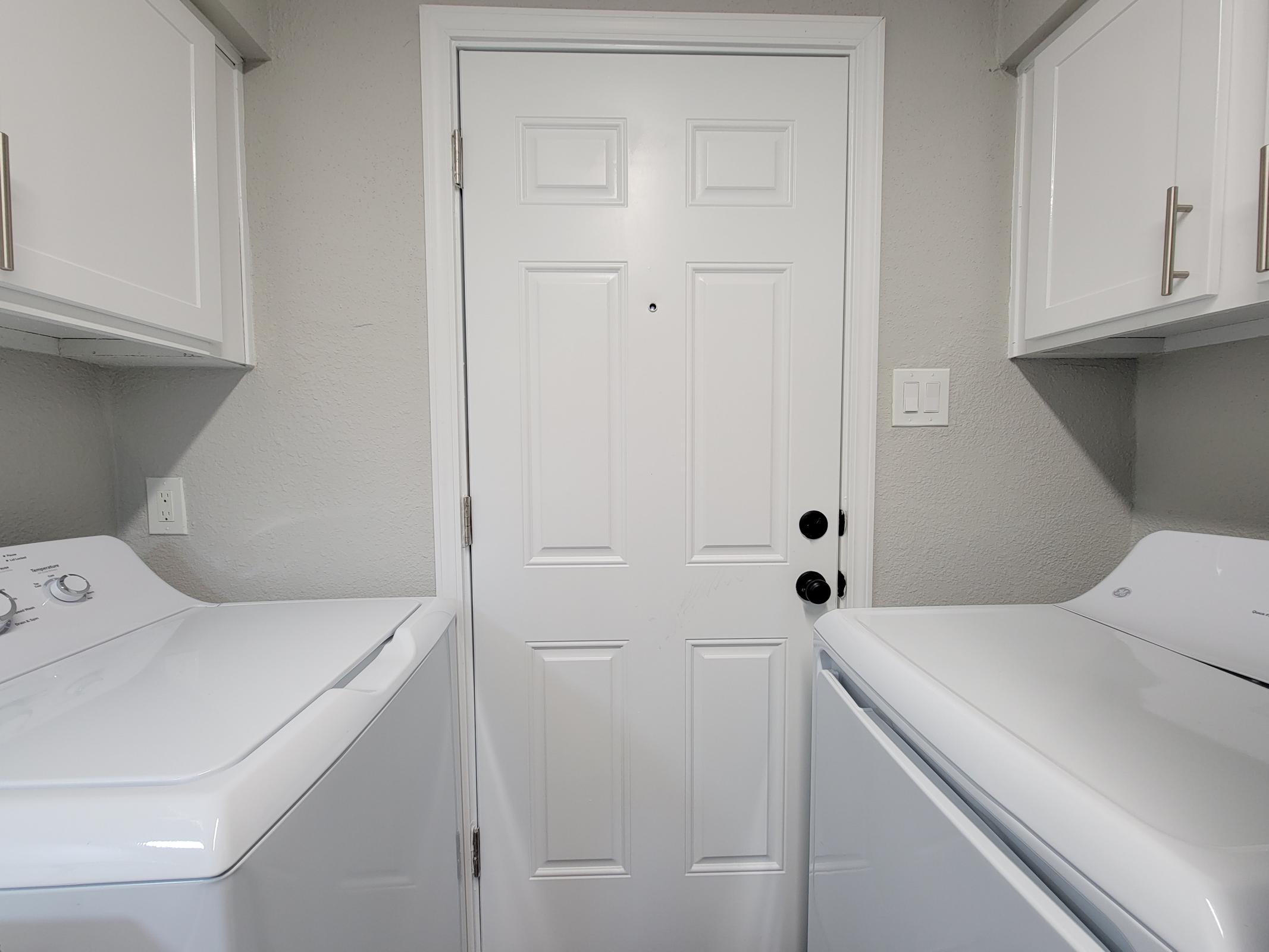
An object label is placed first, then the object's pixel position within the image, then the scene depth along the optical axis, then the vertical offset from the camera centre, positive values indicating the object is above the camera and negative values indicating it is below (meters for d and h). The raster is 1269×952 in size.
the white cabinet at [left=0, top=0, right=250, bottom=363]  0.74 +0.42
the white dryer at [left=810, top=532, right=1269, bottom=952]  0.45 -0.32
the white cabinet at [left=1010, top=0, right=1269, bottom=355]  0.79 +0.44
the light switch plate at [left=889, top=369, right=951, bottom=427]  1.25 +0.09
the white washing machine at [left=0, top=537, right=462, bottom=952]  0.48 -0.33
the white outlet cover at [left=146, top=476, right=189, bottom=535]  1.22 -0.14
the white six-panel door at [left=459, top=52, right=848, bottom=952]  1.20 -0.07
